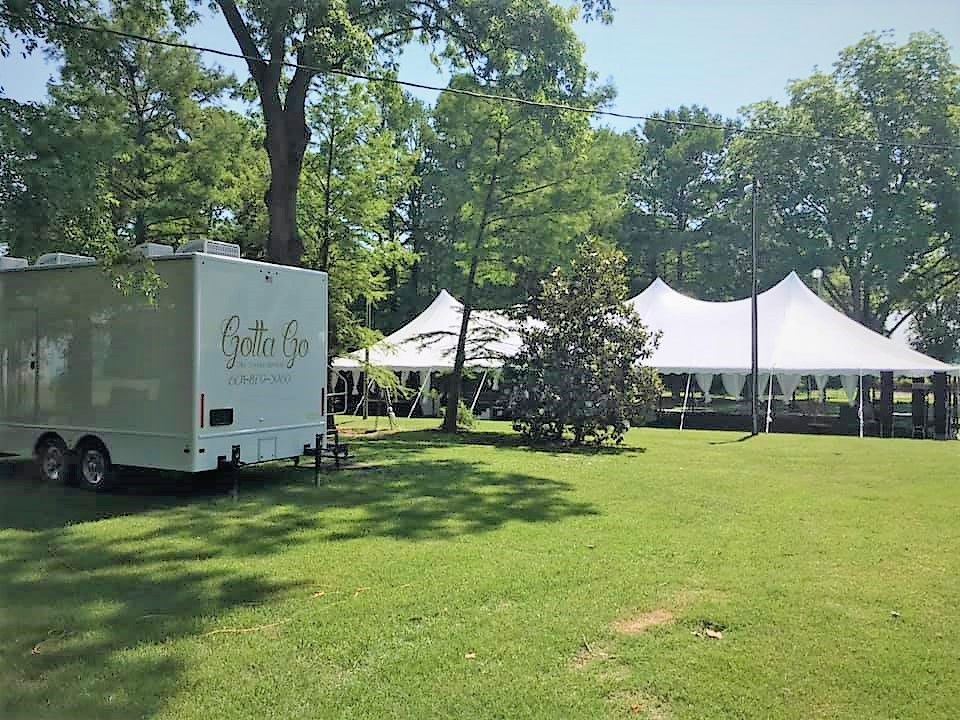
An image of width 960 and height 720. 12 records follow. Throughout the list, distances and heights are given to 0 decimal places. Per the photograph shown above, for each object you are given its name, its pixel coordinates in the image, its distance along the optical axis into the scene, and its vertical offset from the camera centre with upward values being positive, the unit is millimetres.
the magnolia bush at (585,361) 15758 +632
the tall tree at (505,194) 18484 +4494
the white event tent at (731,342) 19797 +1348
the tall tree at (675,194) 45562 +11333
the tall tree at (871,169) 32344 +9235
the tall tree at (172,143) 17203 +5296
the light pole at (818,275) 40500 +5935
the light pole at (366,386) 17375 +86
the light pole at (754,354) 18938 +997
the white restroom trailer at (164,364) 8688 +240
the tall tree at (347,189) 17156 +4140
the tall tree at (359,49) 12984 +5568
